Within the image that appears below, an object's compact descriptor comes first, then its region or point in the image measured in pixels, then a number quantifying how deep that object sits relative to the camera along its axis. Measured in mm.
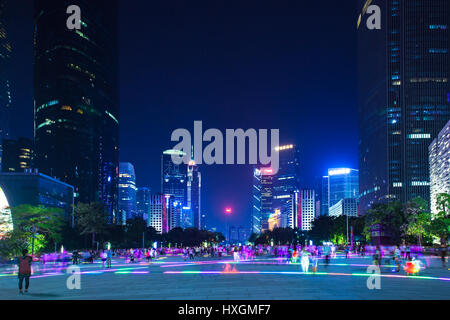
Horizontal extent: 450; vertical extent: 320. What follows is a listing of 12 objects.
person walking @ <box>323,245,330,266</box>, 38038
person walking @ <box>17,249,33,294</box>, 19720
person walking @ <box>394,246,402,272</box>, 31734
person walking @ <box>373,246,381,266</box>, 29219
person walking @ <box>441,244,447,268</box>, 36494
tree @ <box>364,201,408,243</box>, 100688
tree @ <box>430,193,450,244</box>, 82050
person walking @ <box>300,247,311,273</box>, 31509
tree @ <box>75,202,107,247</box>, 100500
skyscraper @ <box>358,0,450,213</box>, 181000
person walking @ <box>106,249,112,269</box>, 41028
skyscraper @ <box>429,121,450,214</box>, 144625
